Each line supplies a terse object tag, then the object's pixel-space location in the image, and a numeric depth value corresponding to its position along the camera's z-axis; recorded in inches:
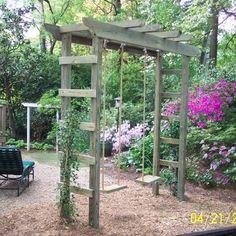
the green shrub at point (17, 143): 397.7
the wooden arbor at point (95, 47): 164.6
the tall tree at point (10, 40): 402.3
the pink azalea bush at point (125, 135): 335.3
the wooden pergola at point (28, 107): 386.0
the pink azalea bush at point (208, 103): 294.1
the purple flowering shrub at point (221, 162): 260.6
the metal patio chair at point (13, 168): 226.8
